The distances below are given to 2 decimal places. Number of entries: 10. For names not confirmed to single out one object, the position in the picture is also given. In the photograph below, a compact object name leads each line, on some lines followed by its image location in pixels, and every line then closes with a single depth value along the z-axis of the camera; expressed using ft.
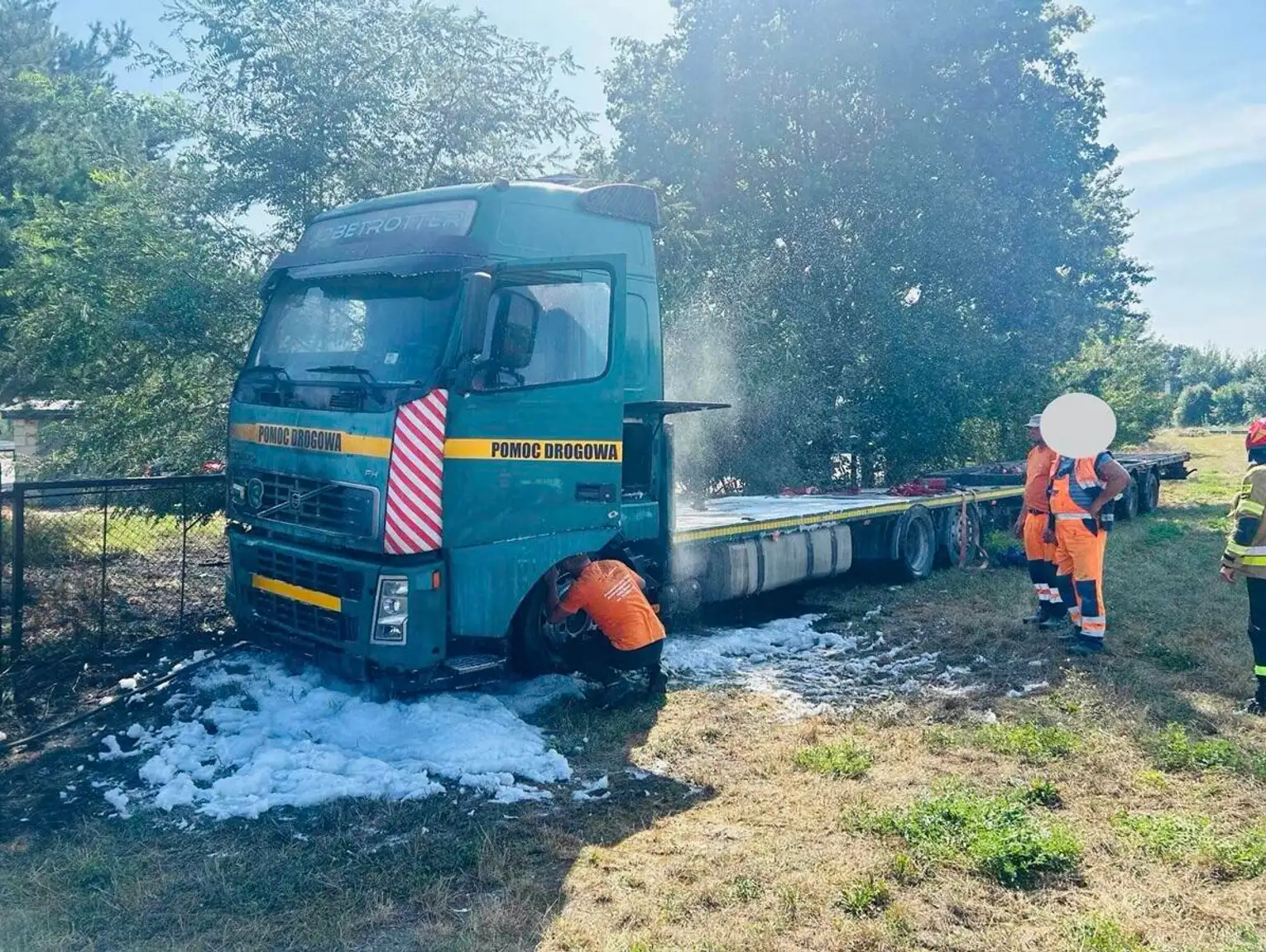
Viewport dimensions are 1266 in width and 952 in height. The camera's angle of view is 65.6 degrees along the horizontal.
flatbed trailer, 27.12
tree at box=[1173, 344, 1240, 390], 262.26
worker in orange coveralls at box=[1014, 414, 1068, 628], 28.60
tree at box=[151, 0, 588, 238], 33.60
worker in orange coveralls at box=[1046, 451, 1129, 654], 25.84
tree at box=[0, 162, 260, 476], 30.58
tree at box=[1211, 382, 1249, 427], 222.69
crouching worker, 19.35
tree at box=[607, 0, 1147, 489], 59.41
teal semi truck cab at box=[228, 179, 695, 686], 17.43
